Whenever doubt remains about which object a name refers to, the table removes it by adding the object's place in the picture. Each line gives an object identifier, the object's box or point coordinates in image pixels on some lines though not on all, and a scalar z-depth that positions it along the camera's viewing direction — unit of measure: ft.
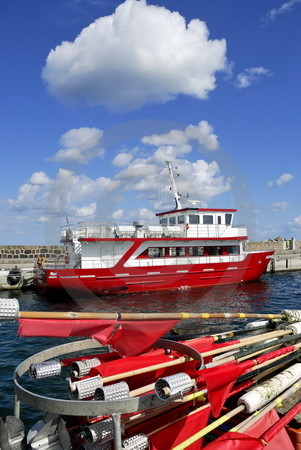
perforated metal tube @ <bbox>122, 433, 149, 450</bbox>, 13.51
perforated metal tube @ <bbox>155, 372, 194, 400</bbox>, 12.74
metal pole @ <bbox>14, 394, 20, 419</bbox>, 15.70
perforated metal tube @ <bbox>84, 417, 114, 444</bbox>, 13.35
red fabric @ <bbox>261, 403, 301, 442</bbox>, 16.03
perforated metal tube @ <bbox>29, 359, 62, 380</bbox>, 15.40
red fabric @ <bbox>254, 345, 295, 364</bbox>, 19.60
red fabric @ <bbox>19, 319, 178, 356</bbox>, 16.07
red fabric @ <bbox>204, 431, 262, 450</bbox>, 14.78
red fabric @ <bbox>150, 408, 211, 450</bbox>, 14.67
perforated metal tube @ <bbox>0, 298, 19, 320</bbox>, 12.83
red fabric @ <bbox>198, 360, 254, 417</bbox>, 14.49
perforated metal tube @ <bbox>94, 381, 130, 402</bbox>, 12.96
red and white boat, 77.58
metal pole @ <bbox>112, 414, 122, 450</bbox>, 12.60
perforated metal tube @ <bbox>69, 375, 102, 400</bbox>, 13.92
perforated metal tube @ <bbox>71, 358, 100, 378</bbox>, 16.70
